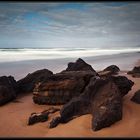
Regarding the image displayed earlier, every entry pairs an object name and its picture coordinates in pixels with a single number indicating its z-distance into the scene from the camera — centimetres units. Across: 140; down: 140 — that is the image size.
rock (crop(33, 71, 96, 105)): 389
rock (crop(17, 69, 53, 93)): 510
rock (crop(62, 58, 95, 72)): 620
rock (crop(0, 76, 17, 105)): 434
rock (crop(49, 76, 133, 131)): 298
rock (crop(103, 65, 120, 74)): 782
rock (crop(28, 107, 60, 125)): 339
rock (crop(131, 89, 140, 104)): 379
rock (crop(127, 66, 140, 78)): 659
